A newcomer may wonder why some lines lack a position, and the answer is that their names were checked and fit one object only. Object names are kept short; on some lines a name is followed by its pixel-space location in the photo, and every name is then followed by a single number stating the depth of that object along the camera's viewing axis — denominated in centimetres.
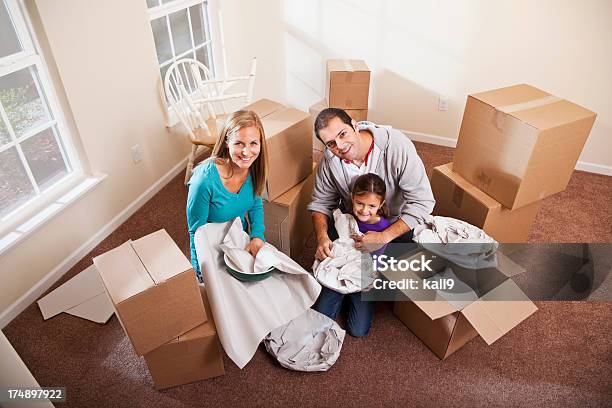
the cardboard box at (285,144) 202
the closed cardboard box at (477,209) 215
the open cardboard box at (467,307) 171
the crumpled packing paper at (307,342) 184
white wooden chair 282
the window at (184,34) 311
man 196
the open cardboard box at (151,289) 143
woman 172
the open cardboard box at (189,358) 164
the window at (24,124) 199
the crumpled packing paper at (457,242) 187
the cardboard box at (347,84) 309
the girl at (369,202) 189
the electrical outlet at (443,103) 338
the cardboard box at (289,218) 216
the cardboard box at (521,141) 191
